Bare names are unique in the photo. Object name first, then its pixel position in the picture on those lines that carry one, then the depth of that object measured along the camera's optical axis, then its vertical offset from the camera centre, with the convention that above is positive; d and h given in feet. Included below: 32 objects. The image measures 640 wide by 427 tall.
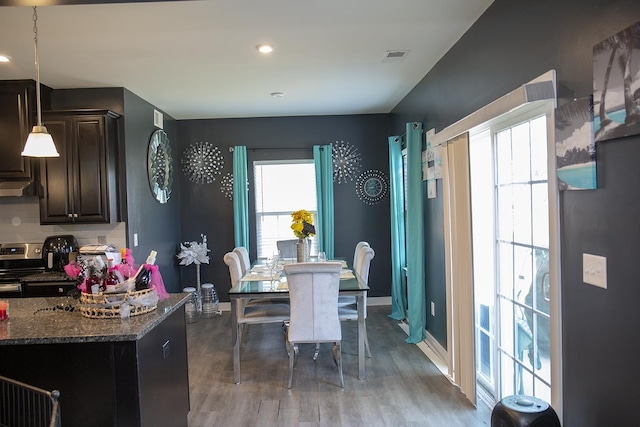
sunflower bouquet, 13.65 -0.45
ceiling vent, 11.52 +4.22
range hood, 13.02 +1.00
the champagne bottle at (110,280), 7.08 -1.04
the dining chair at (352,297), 13.41 -2.85
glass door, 7.80 -1.13
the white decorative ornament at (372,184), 19.81 +1.15
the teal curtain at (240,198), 19.03 +0.69
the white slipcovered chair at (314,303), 10.43 -2.30
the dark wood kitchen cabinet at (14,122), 13.00 +3.02
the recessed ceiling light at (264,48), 10.71 +4.18
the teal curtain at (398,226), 17.06 -0.73
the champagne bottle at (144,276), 7.32 -1.03
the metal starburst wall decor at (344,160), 19.69 +2.28
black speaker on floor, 6.08 -3.04
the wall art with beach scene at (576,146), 5.82 +0.80
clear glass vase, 14.28 -1.33
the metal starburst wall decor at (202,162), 19.58 +2.41
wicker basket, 7.06 -1.43
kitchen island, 6.31 -2.24
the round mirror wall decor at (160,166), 16.24 +2.01
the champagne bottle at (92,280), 7.08 -1.04
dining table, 11.12 -2.15
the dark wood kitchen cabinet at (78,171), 13.20 +1.51
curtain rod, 19.54 +2.94
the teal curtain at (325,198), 19.17 +0.57
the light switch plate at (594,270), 5.69 -0.94
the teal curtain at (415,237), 14.08 -0.98
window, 19.72 +0.86
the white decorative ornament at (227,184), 19.65 +1.35
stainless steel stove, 12.65 -1.68
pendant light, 8.16 +1.48
